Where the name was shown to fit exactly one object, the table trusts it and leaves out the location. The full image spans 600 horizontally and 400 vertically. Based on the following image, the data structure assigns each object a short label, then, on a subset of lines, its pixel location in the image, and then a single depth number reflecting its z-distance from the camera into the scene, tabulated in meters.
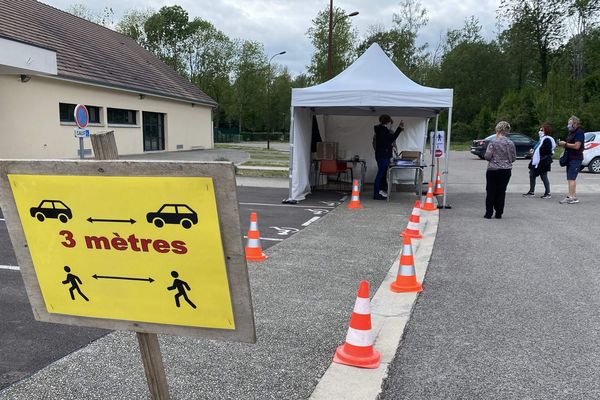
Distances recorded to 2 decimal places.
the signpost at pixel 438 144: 12.98
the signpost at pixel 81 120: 11.23
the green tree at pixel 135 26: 54.47
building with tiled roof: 17.14
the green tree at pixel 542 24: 50.44
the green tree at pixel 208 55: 56.50
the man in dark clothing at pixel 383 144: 11.36
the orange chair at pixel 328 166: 12.83
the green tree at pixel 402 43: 48.37
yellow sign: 1.82
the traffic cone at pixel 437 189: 12.60
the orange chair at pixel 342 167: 13.55
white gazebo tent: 10.12
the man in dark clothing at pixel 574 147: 10.66
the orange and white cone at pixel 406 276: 4.74
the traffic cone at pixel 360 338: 3.25
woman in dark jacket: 11.34
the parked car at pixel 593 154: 18.93
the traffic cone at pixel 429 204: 10.10
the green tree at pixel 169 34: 54.75
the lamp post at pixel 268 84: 49.24
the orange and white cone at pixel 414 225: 7.24
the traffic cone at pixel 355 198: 10.37
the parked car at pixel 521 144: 28.67
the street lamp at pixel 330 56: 23.55
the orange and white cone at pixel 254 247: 5.87
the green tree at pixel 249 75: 52.44
